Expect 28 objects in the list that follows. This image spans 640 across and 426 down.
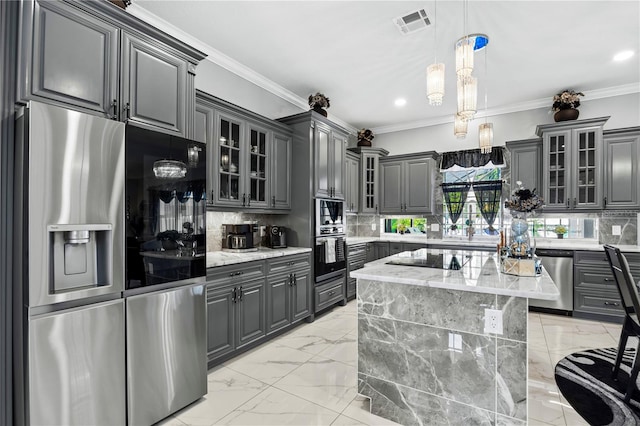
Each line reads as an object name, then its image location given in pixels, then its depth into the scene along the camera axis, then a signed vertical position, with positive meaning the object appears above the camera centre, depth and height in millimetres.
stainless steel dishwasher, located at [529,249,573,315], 4184 -804
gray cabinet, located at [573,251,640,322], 3932 -942
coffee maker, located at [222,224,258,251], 3549 -267
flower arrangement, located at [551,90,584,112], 4403 +1624
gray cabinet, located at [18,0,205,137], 1636 +908
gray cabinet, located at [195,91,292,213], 3119 +661
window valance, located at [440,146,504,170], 5195 +964
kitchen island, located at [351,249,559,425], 1713 -785
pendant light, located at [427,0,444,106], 2203 +930
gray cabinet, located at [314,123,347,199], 4158 +744
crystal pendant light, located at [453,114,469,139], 2934 +823
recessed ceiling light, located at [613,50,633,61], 3486 +1806
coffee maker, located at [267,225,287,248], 3943 -300
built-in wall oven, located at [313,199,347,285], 4098 -367
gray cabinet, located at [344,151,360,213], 5445 +564
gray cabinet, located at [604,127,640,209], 4156 +627
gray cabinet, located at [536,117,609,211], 4258 +697
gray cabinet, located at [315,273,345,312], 4121 -1096
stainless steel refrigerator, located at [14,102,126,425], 1509 -284
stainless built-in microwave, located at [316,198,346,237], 4129 -43
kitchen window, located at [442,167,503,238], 5316 +200
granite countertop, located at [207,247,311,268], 2816 -422
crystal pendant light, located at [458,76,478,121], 2249 +866
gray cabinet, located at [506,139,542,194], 4676 +792
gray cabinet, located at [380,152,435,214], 5590 +572
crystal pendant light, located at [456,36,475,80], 2096 +1051
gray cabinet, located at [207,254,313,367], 2744 -885
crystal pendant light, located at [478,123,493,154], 3248 +808
